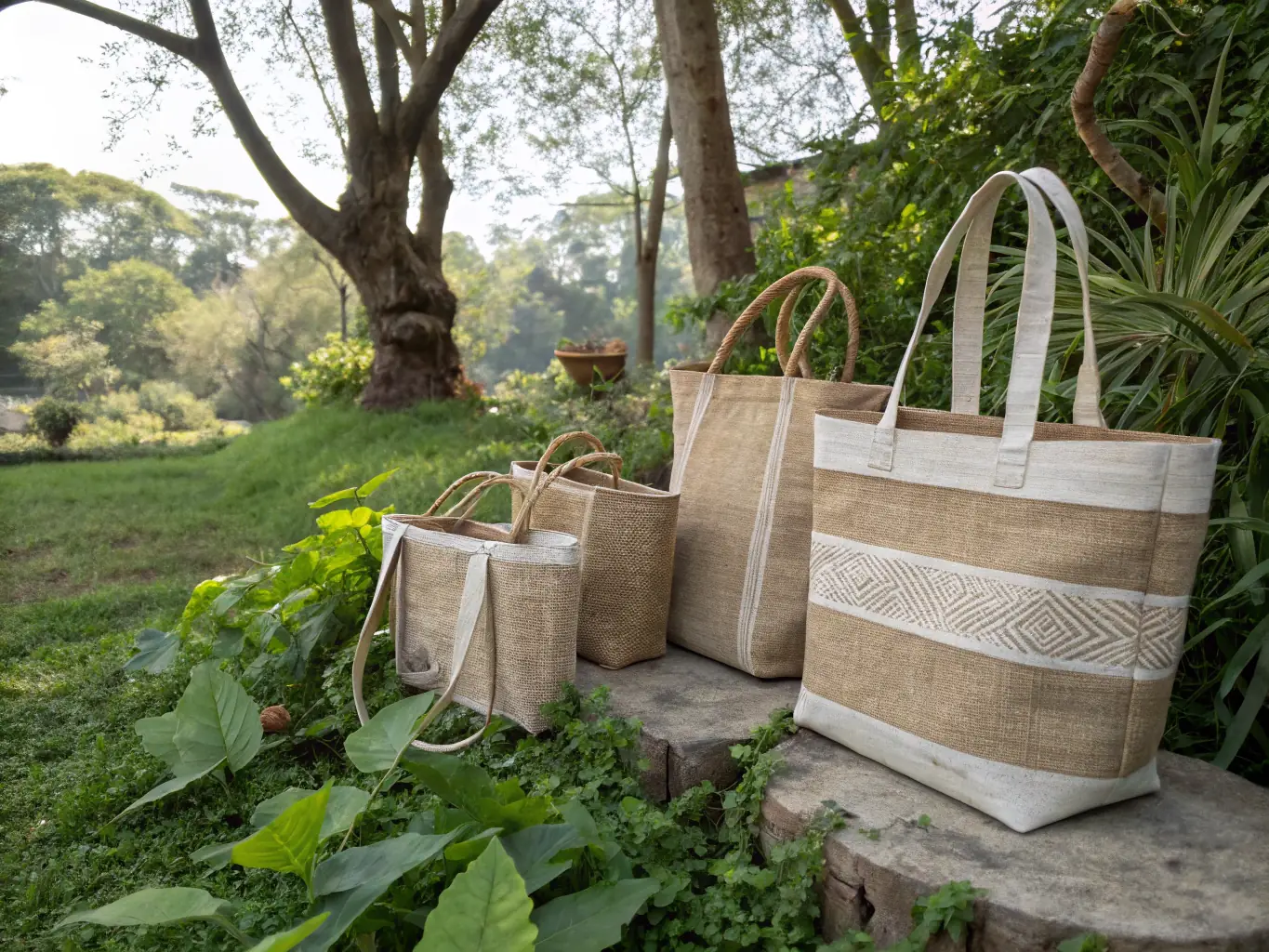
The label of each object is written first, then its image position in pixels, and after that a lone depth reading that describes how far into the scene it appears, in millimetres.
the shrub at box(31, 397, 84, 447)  9586
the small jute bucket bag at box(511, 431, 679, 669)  2117
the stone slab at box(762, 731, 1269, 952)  1159
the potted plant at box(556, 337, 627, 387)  10555
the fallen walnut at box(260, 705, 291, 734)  2195
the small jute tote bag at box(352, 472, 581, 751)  1917
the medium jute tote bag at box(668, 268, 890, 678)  2033
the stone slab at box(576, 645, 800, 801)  1744
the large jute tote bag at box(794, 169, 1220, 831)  1293
